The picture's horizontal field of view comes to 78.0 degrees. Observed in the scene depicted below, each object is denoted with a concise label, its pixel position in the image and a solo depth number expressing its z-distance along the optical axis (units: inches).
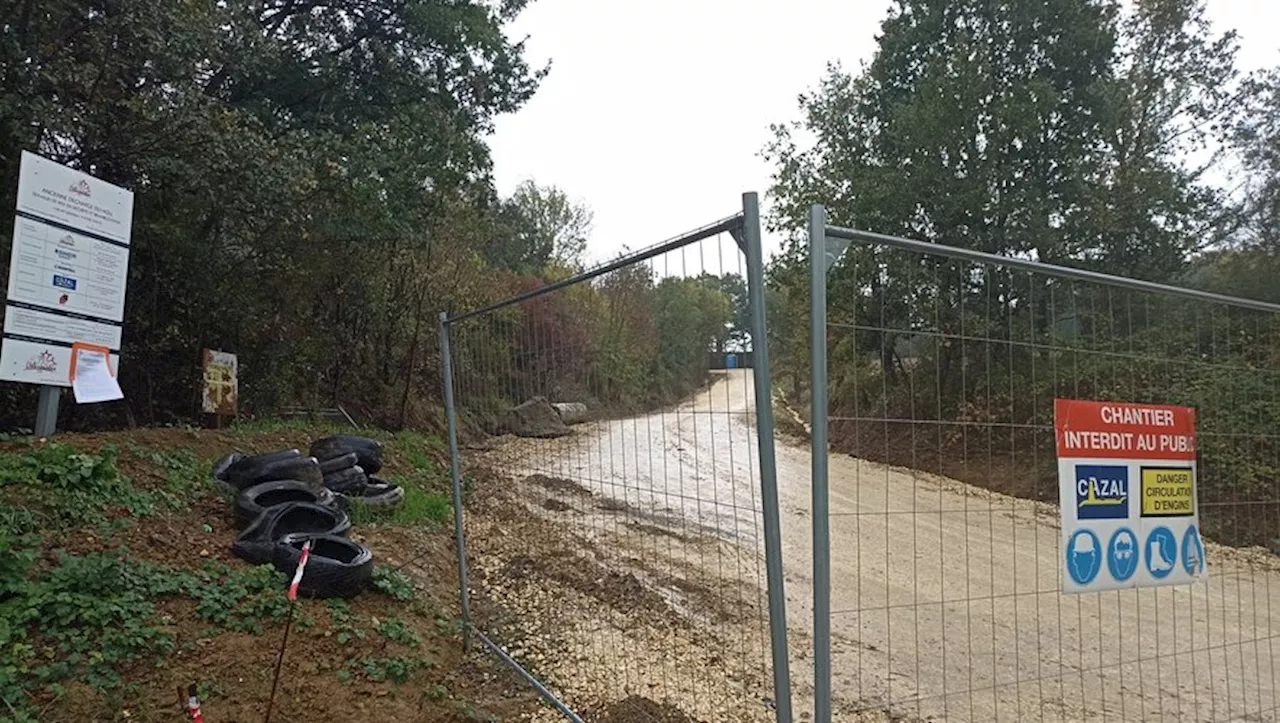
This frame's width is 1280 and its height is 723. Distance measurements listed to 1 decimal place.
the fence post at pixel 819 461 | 75.9
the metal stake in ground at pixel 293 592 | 105.7
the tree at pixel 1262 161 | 528.4
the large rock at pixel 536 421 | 135.7
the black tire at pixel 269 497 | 206.1
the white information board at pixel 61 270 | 204.4
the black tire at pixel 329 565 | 170.4
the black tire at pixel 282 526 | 184.1
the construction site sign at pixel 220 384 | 350.3
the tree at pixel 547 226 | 1176.2
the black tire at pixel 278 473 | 224.1
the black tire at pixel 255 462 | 227.8
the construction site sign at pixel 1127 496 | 100.0
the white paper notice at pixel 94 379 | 224.6
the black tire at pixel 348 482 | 262.2
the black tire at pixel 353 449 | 286.2
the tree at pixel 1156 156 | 524.1
